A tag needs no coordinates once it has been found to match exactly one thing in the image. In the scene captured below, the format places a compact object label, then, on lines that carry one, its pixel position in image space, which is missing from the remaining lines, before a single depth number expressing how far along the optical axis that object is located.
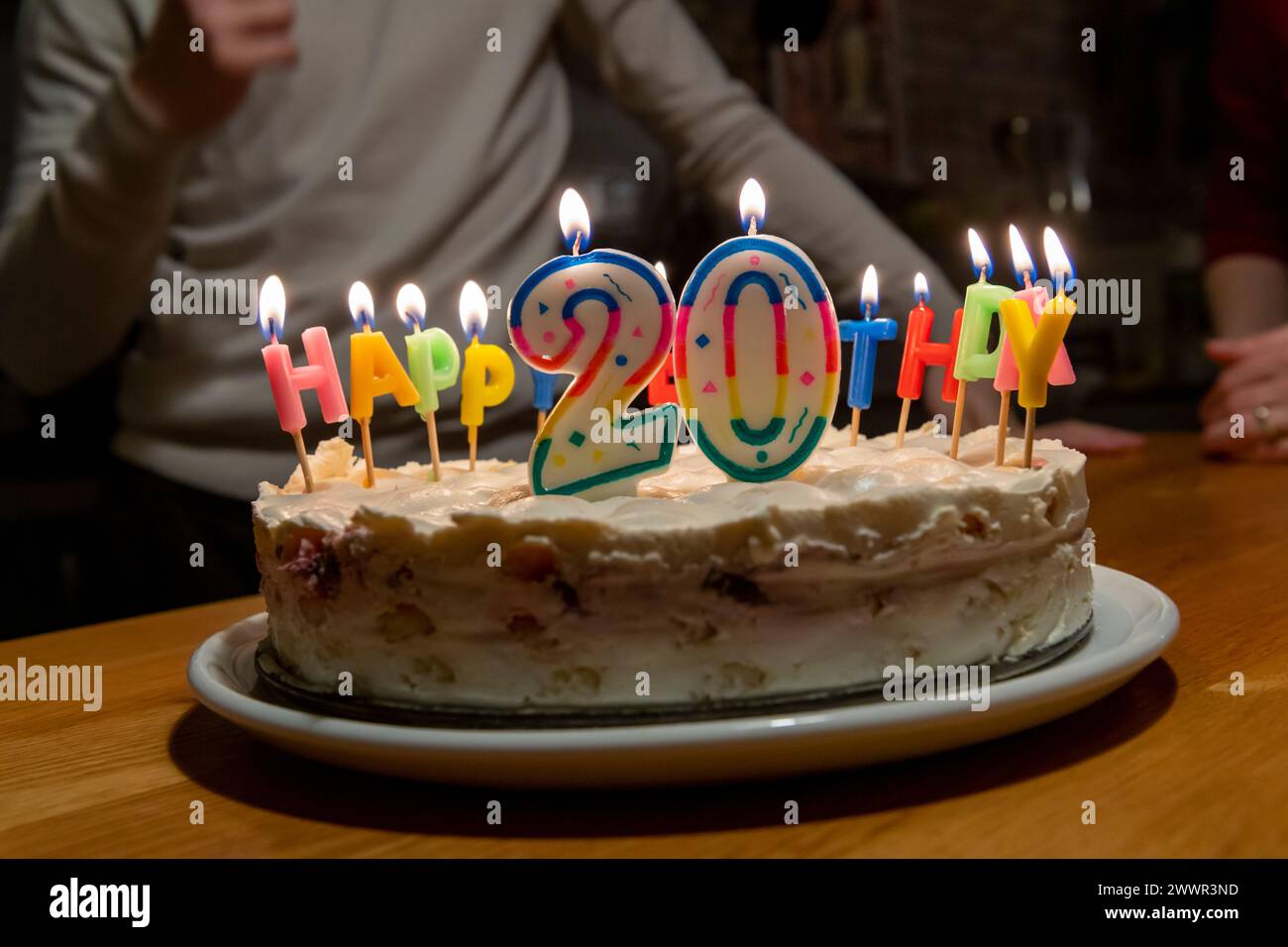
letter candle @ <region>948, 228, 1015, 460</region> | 0.47
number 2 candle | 0.43
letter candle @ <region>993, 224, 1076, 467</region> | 0.45
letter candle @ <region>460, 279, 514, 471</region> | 0.51
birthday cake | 0.38
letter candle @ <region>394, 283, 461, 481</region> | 0.50
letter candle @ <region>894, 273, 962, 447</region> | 0.52
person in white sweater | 0.86
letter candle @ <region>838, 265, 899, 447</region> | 0.52
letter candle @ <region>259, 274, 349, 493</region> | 0.45
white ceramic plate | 0.35
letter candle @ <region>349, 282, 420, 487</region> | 0.47
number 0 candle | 0.43
